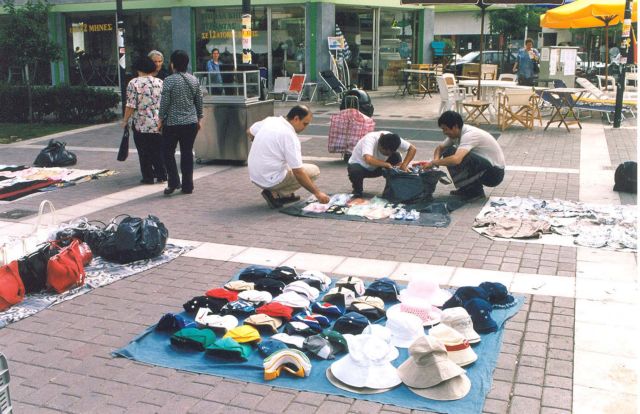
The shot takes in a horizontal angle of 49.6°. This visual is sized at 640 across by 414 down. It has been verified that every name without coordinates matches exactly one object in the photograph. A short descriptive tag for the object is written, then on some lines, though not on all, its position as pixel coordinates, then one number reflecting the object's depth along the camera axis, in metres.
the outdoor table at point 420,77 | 22.39
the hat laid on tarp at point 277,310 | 4.79
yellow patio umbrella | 15.57
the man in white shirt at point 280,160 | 7.64
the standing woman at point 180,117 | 8.77
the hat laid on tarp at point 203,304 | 4.93
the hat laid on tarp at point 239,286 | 5.30
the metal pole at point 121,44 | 16.64
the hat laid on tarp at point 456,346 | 4.09
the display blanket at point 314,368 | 3.73
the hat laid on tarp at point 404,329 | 4.43
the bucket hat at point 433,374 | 3.79
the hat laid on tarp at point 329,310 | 4.88
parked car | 28.06
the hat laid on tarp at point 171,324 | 4.62
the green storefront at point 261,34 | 21.25
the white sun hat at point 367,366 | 3.91
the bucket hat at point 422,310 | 4.71
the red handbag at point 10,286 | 5.09
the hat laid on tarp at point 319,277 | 5.46
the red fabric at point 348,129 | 10.63
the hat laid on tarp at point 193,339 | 4.38
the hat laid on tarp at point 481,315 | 4.58
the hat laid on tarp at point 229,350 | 4.22
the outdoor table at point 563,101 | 14.22
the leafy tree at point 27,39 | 16.38
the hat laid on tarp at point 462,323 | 4.41
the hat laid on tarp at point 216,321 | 4.64
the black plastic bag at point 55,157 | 11.00
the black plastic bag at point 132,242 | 6.12
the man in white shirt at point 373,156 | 8.29
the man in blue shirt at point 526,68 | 21.16
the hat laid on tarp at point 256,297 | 5.08
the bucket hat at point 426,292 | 5.05
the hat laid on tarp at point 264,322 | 4.61
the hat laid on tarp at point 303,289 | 5.15
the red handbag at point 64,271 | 5.37
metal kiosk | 10.94
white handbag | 5.46
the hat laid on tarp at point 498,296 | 5.03
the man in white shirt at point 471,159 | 8.25
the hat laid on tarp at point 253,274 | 5.63
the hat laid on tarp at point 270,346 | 4.27
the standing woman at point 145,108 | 9.23
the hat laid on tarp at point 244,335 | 4.40
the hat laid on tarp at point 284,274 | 5.53
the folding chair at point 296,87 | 20.42
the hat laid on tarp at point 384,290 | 5.17
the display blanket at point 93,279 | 5.07
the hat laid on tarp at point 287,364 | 4.02
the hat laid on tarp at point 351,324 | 4.57
